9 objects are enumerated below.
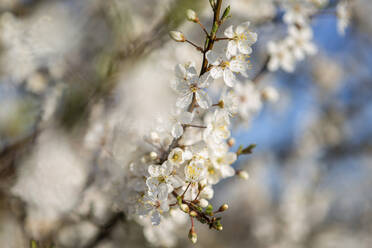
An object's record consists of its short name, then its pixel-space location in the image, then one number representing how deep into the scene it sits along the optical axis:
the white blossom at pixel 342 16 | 0.92
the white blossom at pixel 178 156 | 0.78
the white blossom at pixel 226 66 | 0.76
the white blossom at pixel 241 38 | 0.78
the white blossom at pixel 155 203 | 0.78
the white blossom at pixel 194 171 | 0.78
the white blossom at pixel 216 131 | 0.79
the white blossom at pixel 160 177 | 0.78
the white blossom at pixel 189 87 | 0.77
